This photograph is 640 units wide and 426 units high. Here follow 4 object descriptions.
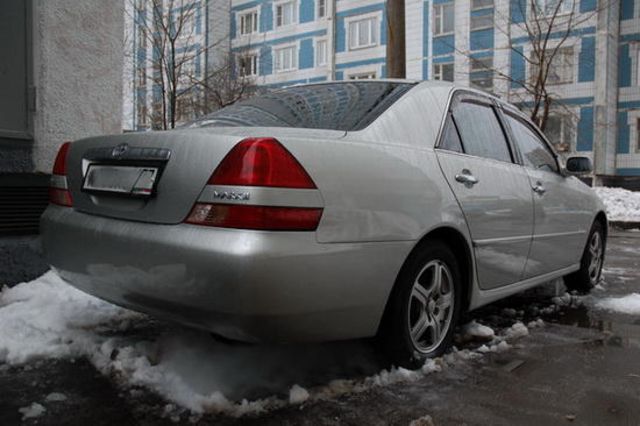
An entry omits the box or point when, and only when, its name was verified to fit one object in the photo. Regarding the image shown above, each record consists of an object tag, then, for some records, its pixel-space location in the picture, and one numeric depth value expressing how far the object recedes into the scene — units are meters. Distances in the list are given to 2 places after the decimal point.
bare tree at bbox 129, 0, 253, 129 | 10.09
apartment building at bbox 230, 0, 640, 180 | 24.91
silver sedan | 2.23
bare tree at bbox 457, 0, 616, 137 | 24.86
